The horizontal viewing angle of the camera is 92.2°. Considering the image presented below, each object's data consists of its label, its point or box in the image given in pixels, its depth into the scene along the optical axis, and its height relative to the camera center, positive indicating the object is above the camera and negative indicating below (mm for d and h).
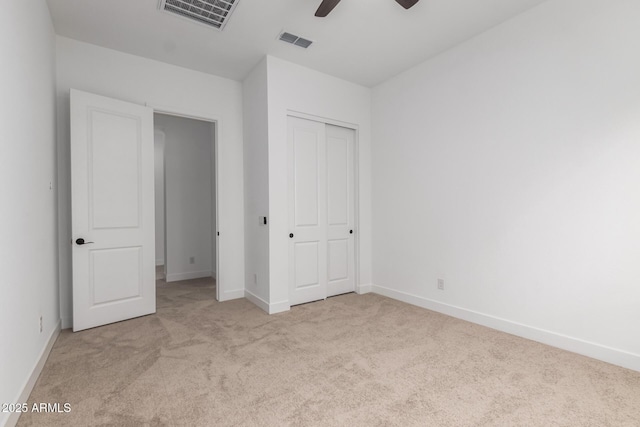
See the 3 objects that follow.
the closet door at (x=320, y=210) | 3736 +40
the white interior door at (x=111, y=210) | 2947 +61
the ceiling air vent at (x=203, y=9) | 2633 +1818
